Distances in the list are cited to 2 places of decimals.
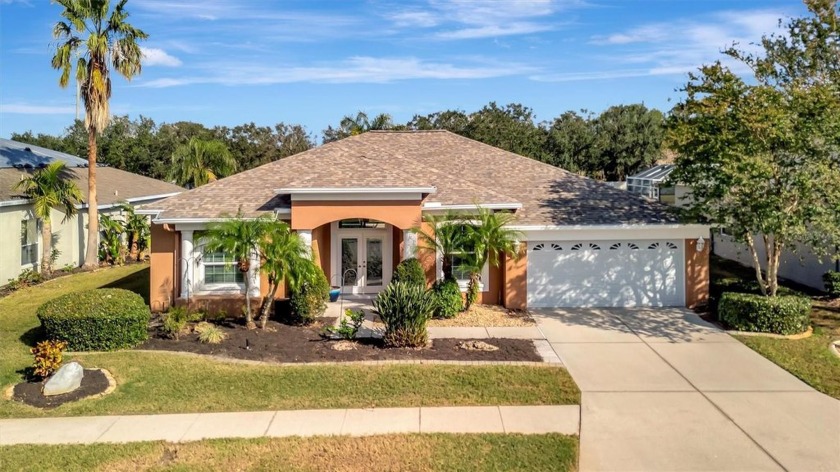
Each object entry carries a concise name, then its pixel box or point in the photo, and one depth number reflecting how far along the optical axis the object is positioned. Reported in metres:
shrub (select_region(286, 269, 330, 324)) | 15.05
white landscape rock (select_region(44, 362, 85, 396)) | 10.73
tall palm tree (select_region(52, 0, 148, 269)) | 21.94
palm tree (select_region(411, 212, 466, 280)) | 15.78
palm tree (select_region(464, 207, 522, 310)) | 15.53
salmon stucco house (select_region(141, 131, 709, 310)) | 16.55
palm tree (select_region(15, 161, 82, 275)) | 21.33
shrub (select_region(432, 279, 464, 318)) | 15.72
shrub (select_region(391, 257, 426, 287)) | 16.08
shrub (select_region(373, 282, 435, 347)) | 13.05
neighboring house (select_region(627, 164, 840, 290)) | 18.96
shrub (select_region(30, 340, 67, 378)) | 11.20
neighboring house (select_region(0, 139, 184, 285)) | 20.91
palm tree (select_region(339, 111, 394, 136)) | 39.03
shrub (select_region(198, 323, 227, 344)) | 13.45
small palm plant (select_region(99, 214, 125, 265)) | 26.02
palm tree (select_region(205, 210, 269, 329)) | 13.99
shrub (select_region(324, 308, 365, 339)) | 13.67
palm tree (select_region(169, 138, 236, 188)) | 33.12
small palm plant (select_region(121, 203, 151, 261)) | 27.41
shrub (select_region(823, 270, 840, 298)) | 17.27
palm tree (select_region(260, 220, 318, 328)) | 13.95
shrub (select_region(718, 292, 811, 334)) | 14.12
